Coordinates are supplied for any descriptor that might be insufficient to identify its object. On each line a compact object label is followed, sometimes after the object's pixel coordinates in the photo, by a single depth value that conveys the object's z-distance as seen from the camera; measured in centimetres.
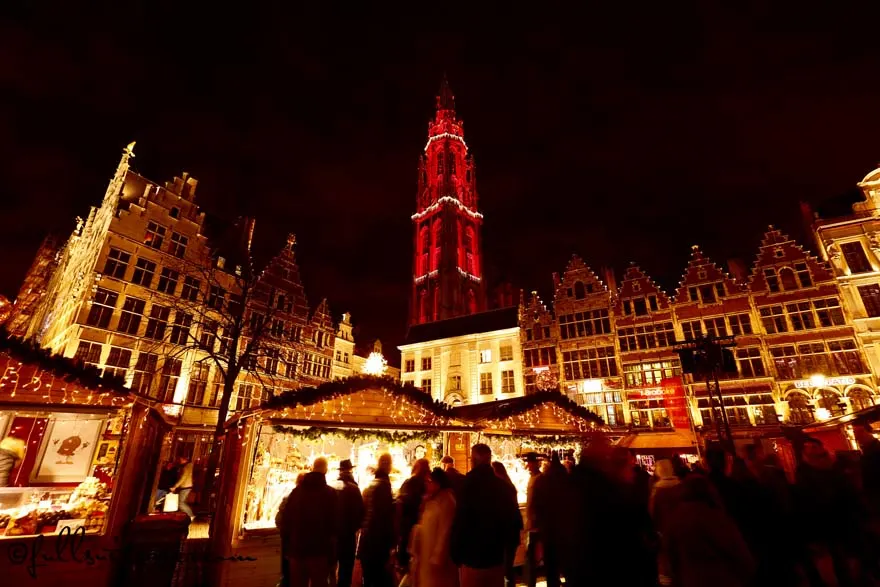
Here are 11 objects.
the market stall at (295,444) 784
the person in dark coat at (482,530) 394
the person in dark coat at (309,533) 500
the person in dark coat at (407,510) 576
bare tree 2231
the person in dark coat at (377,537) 588
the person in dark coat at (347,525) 596
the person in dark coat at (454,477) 622
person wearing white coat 431
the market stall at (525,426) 1176
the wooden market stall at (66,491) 632
